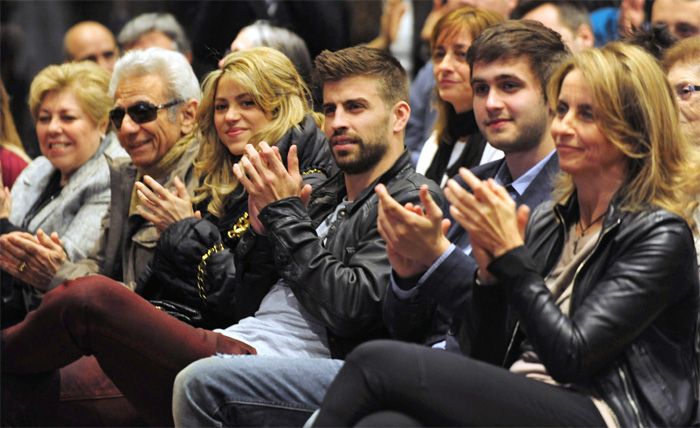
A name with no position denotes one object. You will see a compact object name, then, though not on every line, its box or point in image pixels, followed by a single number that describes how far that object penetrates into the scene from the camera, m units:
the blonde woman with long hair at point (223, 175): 10.12
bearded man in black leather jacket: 8.27
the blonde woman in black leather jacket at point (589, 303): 6.91
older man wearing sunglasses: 11.33
